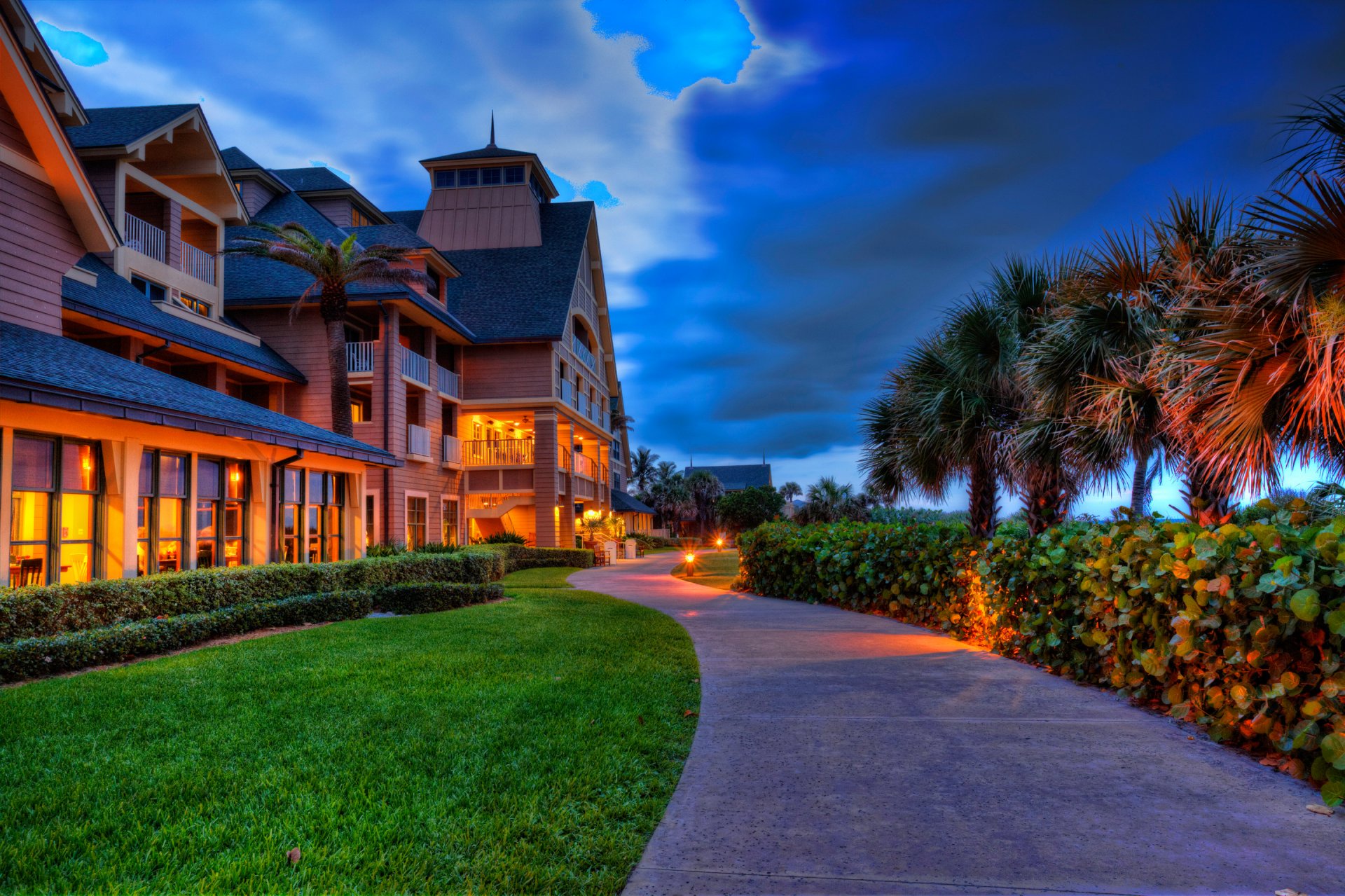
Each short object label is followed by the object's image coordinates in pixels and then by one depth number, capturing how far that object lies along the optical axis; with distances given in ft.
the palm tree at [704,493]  225.56
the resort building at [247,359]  32.04
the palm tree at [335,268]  59.11
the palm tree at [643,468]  243.19
